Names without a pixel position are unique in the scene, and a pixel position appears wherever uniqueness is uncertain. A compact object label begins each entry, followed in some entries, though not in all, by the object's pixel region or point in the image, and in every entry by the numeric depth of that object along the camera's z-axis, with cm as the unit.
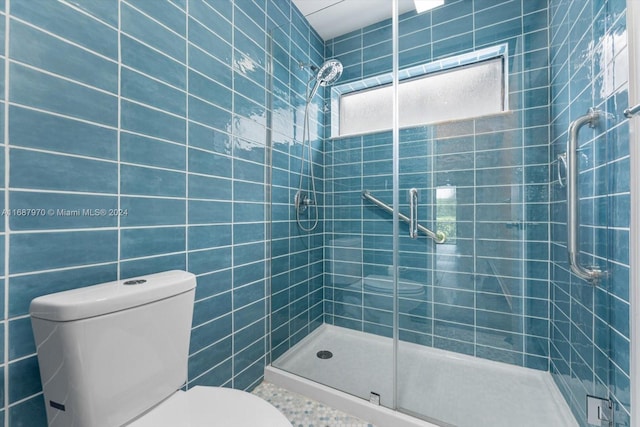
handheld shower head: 191
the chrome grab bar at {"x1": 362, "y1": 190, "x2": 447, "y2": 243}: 172
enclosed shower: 120
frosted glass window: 179
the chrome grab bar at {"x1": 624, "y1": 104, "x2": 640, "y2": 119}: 78
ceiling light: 173
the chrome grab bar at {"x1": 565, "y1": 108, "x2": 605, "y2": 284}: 107
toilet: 65
